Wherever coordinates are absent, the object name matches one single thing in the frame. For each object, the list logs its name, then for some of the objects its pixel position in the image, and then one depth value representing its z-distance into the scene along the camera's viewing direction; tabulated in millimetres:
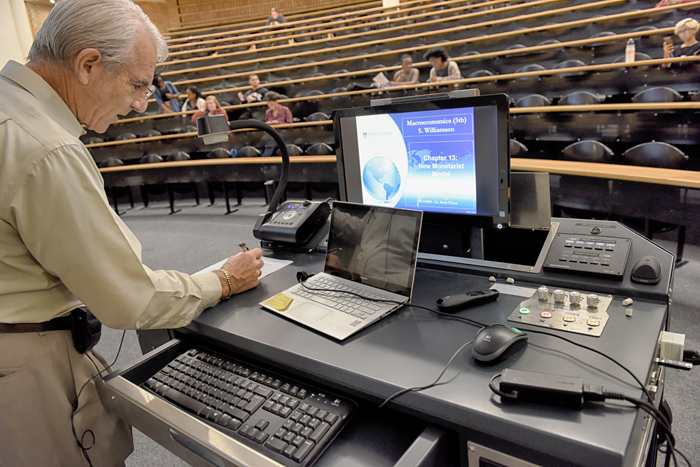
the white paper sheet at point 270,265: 1210
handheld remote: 861
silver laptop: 894
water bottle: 3752
